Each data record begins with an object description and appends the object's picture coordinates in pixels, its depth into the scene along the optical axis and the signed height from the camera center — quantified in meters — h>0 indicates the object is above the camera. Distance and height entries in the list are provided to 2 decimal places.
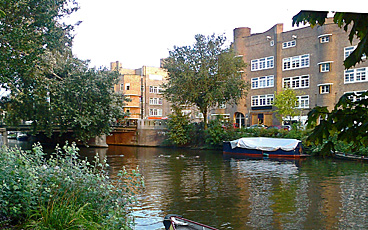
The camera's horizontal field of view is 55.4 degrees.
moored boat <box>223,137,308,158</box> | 25.80 -1.75
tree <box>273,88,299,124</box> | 35.88 +2.21
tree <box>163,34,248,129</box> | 30.94 +4.57
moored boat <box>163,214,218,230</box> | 6.16 -1.78
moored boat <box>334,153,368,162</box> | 23.02 -2.20
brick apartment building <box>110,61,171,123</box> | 64.56 +6.22
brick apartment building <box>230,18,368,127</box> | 37.88 +6.50
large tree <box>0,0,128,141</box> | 14.63 +2.41
